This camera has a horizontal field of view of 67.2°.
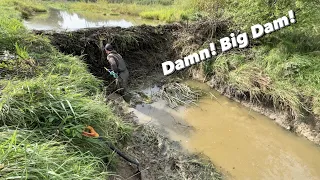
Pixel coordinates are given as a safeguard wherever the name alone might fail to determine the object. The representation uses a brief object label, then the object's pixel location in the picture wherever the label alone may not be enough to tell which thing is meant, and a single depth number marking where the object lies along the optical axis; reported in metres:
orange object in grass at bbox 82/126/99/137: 2.31
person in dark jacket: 5.01
